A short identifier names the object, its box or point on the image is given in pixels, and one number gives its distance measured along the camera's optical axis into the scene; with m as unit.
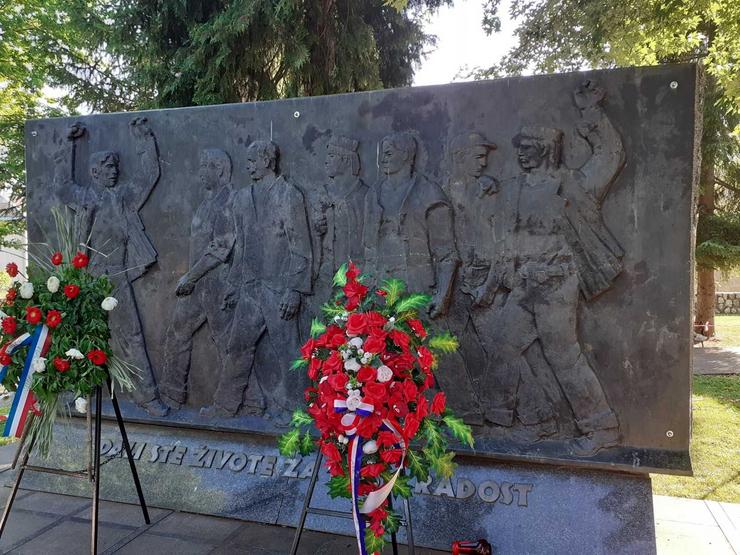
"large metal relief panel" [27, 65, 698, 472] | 3.54
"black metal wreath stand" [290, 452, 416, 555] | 2.92
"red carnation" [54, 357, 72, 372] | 3.47
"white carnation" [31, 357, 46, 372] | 3.46
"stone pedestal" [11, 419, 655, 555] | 3.60
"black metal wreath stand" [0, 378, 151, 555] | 3.48
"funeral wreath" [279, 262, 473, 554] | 2.65
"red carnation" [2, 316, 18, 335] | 3.56
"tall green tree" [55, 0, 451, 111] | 8.38
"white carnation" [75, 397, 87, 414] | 3.46
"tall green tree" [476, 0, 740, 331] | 6.88
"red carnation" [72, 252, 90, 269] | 3.63
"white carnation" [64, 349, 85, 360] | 3.49
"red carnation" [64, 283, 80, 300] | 3.54
